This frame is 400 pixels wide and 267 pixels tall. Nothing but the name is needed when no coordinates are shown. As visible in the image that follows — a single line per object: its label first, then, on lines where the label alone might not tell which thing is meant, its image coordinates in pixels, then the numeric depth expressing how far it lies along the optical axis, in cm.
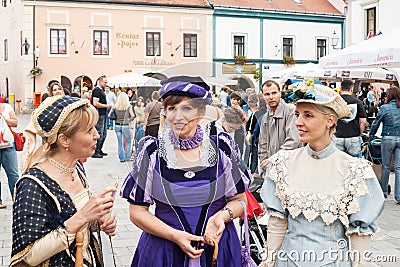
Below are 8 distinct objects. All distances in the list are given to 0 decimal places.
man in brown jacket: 570
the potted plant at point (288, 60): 3728
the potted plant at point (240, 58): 3500
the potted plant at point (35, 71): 3056
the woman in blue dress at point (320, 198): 288
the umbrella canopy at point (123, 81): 1684
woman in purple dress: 264
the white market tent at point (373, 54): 766
